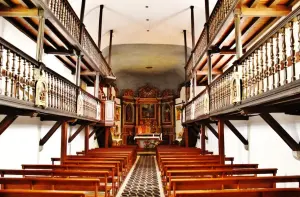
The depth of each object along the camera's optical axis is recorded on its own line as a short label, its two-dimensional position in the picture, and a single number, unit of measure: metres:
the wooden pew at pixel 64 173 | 5.47
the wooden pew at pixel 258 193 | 3.47
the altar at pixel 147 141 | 20.87
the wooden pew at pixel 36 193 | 3.48
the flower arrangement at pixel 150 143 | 21.41
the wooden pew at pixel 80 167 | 6.51
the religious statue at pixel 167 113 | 25.38
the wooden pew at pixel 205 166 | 6.46
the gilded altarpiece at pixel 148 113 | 25.02
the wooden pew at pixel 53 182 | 4.51
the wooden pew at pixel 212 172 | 5.52
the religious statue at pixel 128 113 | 25.70
